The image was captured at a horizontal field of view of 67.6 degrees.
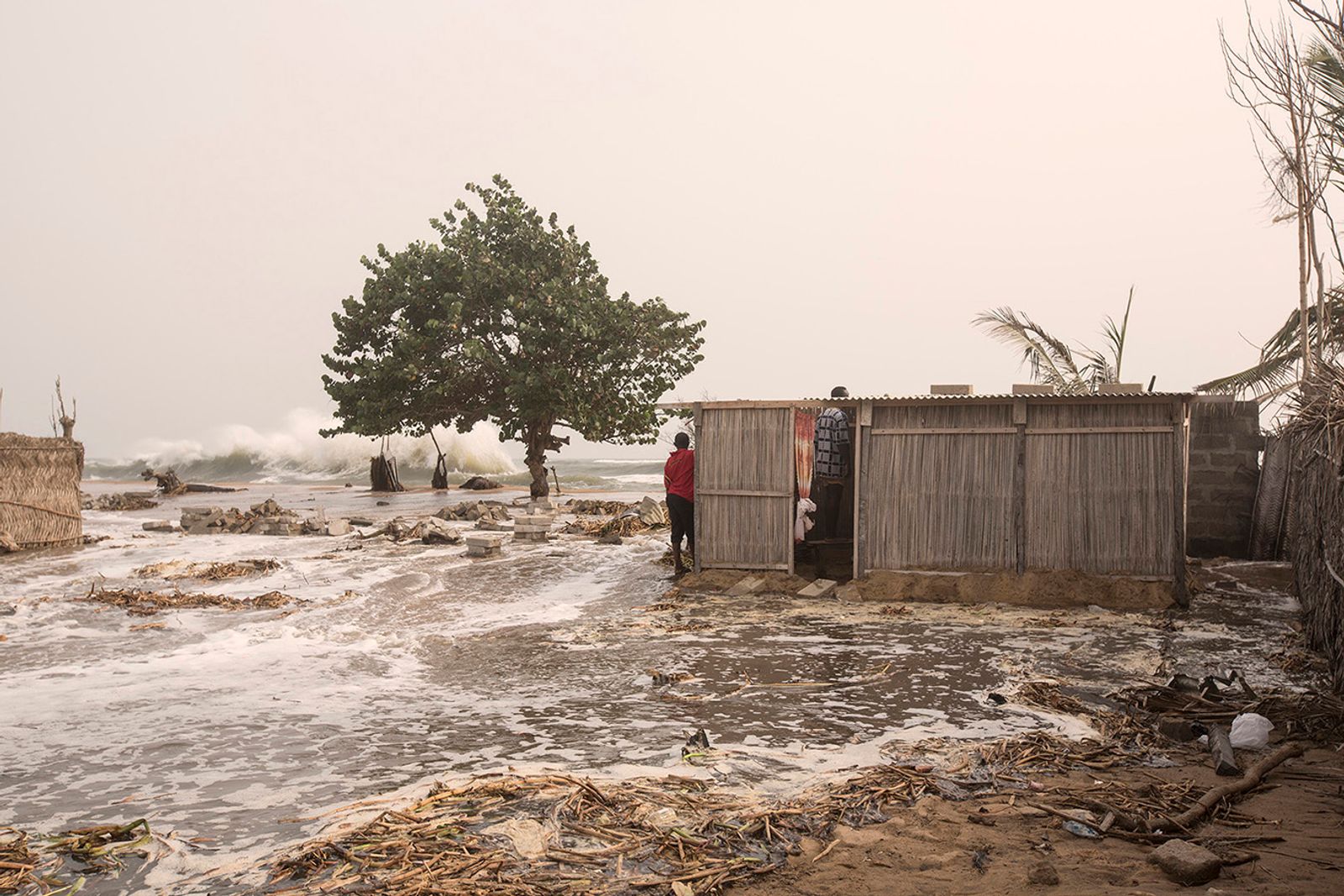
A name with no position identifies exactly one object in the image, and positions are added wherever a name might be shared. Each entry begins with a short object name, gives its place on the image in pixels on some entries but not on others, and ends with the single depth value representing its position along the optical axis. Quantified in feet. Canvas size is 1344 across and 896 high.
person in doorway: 44.27
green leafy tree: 83.35
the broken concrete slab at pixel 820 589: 39.86
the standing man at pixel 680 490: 44.01
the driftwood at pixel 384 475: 118.21
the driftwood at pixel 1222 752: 17.69
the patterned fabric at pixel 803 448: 43.60
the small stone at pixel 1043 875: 13.19
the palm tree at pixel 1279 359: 47.19
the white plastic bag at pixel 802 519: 42.39
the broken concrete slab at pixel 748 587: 40.78
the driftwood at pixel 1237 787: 15.17
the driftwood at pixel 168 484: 121.19
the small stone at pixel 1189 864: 12.89
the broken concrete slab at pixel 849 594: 39.09
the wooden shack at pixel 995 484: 37.37
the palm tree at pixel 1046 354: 65.62
